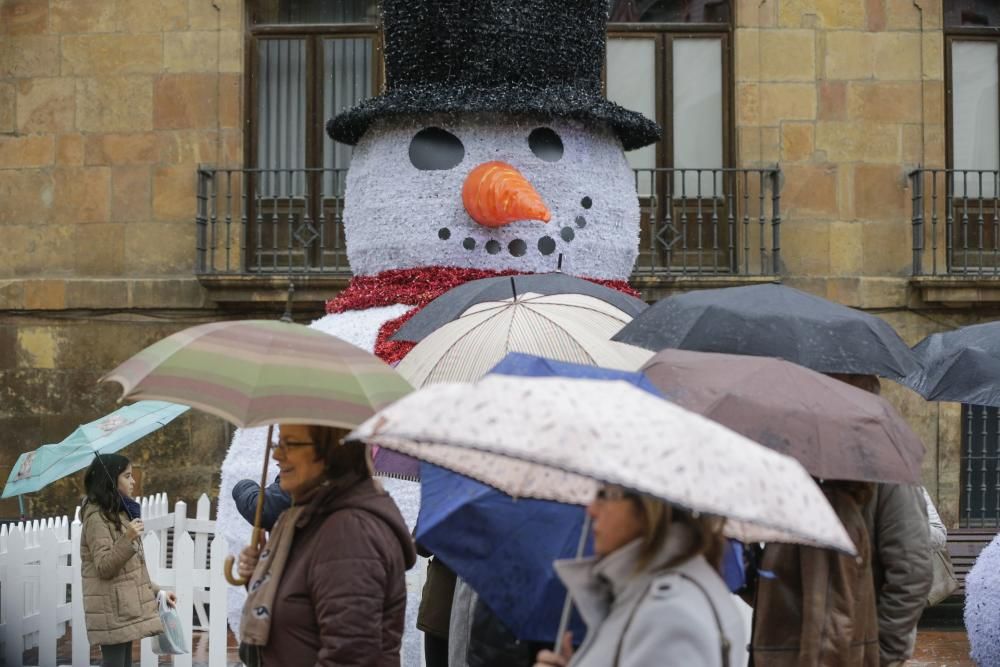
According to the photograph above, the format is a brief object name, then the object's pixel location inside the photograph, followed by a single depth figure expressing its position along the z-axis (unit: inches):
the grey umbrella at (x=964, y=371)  240.8
